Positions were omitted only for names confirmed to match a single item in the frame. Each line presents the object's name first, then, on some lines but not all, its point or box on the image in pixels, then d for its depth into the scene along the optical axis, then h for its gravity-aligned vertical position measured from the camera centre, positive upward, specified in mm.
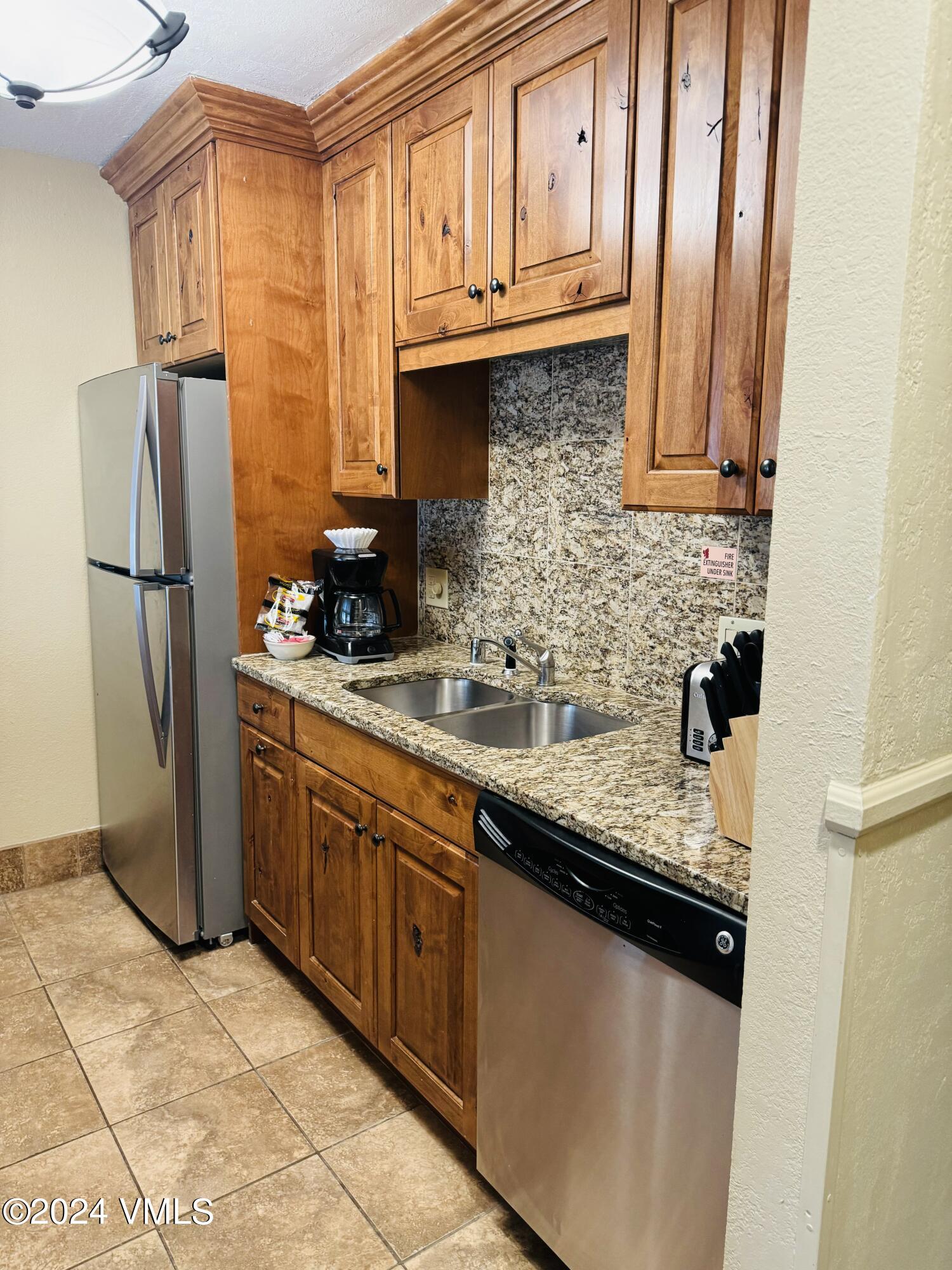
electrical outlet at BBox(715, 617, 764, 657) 1887 -284
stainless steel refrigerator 2561 -432
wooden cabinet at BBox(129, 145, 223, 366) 2590 +693
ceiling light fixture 1485 +761
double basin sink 2209 -579
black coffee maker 2609 -344
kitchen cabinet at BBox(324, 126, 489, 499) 2408 +289
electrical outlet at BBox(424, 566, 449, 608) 2887 -319
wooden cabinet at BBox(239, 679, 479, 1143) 1831 -969
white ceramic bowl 2635 -470
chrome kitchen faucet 2352 -439
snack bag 2658 -351
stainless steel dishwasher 1235 -868
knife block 1271 -420
